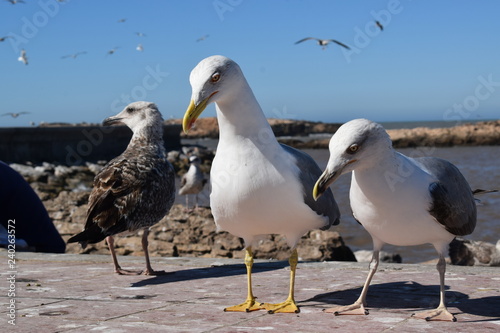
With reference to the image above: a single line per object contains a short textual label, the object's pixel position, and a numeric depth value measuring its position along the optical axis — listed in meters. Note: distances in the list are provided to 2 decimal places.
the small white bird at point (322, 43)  15.15
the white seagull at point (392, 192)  3.77
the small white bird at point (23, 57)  19.80
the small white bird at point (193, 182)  16.75
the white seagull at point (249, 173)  4.16
